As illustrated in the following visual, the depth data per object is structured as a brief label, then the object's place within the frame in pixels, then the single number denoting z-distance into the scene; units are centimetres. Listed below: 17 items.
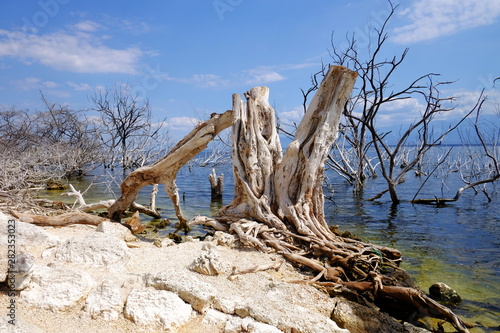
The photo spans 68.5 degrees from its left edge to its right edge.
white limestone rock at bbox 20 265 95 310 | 314
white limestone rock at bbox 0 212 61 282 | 414
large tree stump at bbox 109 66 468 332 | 553
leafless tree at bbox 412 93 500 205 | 1109
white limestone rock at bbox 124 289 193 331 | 314
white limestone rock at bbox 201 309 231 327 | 330
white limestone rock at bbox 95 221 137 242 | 573
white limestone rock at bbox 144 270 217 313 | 343
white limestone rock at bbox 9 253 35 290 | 316
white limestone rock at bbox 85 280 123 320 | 314
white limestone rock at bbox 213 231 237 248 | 559
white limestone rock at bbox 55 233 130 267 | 413
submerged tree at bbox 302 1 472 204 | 1095
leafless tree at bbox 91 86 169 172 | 2444
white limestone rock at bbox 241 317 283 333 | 311
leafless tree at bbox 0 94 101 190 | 869
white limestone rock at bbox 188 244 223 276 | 423
